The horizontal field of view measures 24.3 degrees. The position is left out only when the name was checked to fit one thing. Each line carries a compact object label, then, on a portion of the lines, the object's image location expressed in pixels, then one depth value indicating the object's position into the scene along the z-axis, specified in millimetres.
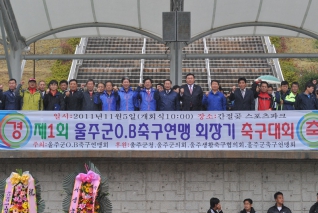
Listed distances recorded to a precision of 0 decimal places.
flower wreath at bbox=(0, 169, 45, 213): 12703
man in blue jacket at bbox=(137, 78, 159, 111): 16219
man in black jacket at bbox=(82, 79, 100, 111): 16109
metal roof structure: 23875
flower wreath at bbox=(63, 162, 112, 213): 12195
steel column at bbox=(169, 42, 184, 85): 22531
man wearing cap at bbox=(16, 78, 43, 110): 16172
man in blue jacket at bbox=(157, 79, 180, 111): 16016
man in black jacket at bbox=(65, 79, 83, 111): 16078
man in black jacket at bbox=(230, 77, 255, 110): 16109
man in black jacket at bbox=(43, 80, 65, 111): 16141
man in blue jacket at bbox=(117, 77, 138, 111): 16234
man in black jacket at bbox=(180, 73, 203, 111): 16188
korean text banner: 15367
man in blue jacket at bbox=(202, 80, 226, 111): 16092
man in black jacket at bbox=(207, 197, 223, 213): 15078
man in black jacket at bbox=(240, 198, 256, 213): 15305
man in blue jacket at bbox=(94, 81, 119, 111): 16219
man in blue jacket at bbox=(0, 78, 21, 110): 16172
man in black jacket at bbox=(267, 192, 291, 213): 15380
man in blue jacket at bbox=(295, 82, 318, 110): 15984
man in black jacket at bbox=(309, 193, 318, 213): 15008
